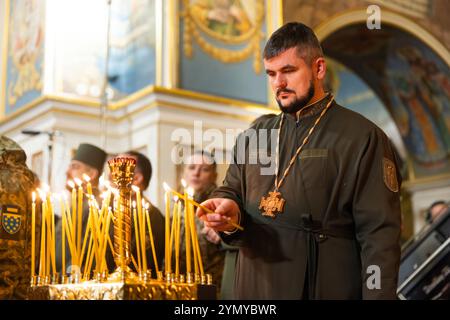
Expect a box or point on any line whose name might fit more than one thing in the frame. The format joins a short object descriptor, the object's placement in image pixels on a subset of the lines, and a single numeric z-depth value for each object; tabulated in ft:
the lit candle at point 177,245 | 7.45
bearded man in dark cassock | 7.44
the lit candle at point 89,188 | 7.47
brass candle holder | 7.27
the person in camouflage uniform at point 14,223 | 8.07
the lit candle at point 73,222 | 7.76
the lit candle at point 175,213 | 7.62
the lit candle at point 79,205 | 7.80
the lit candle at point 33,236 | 7.84
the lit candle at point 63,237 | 7.84
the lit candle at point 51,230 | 7.84
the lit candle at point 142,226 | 7.30
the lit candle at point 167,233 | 7.45
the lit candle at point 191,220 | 7.37
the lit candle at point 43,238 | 7.89
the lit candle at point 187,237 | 7.46
